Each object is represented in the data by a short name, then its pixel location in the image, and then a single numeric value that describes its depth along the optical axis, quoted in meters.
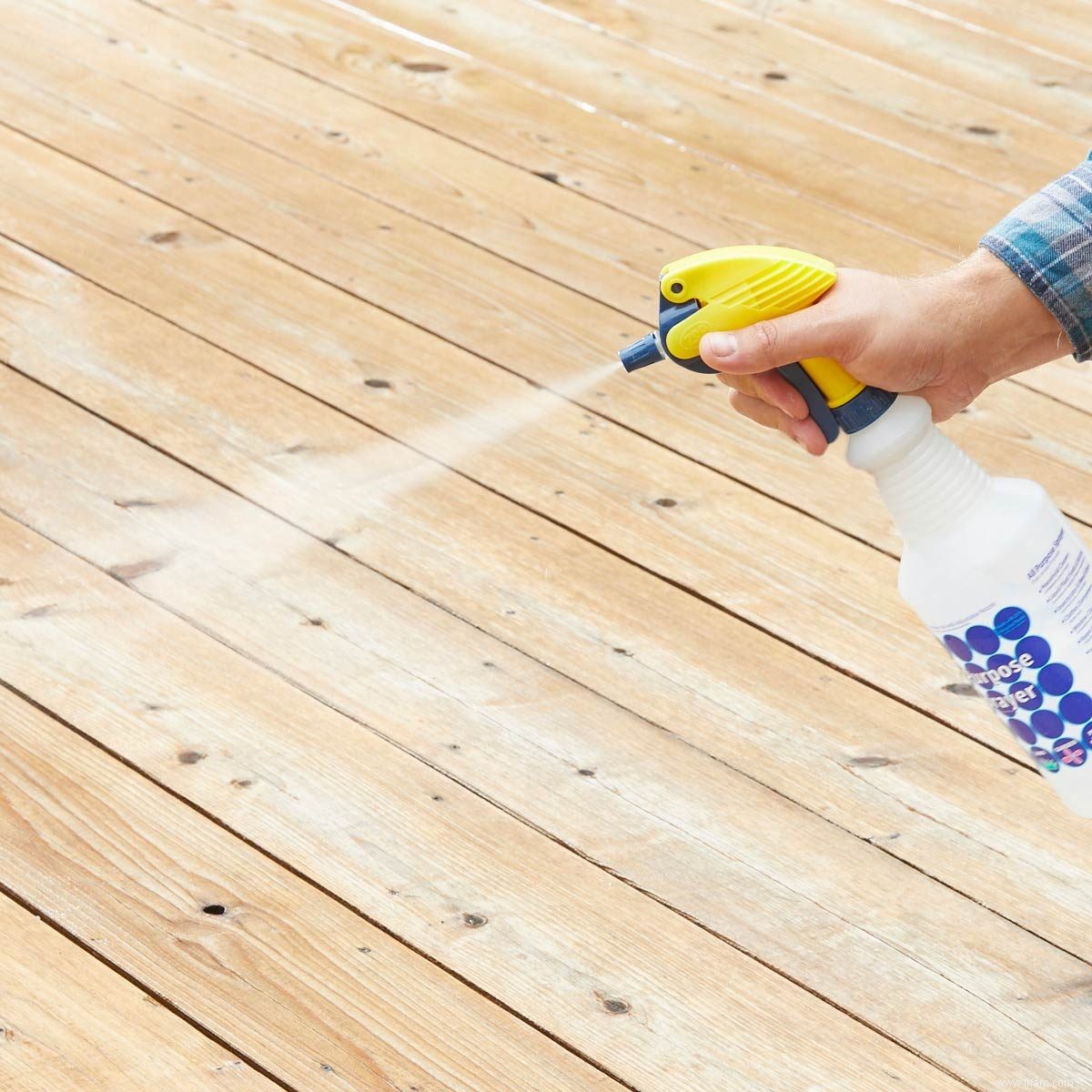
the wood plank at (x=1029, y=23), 4.33
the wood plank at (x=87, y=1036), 2.43
